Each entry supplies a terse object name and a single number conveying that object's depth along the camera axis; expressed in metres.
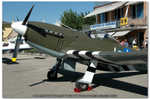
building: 23.72
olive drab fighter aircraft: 6.38
